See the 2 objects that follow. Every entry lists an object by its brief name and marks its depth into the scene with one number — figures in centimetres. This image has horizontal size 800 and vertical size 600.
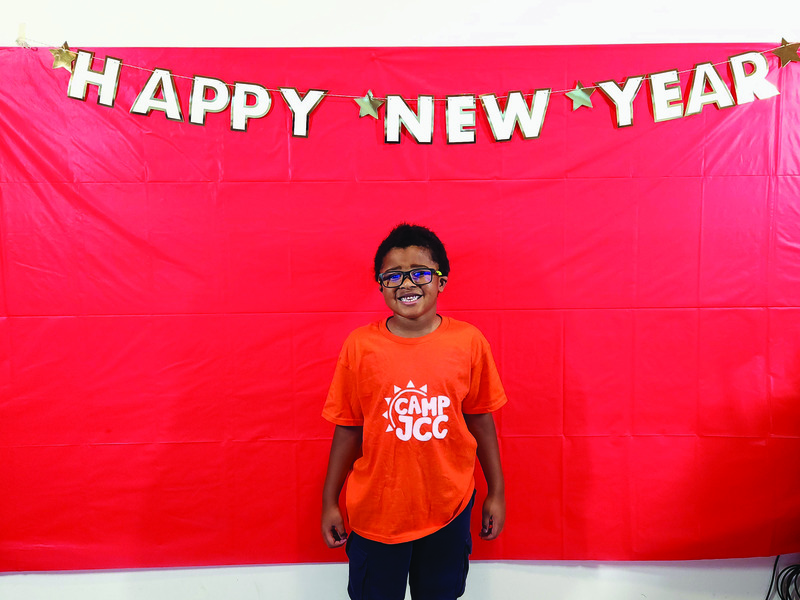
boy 117
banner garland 143
